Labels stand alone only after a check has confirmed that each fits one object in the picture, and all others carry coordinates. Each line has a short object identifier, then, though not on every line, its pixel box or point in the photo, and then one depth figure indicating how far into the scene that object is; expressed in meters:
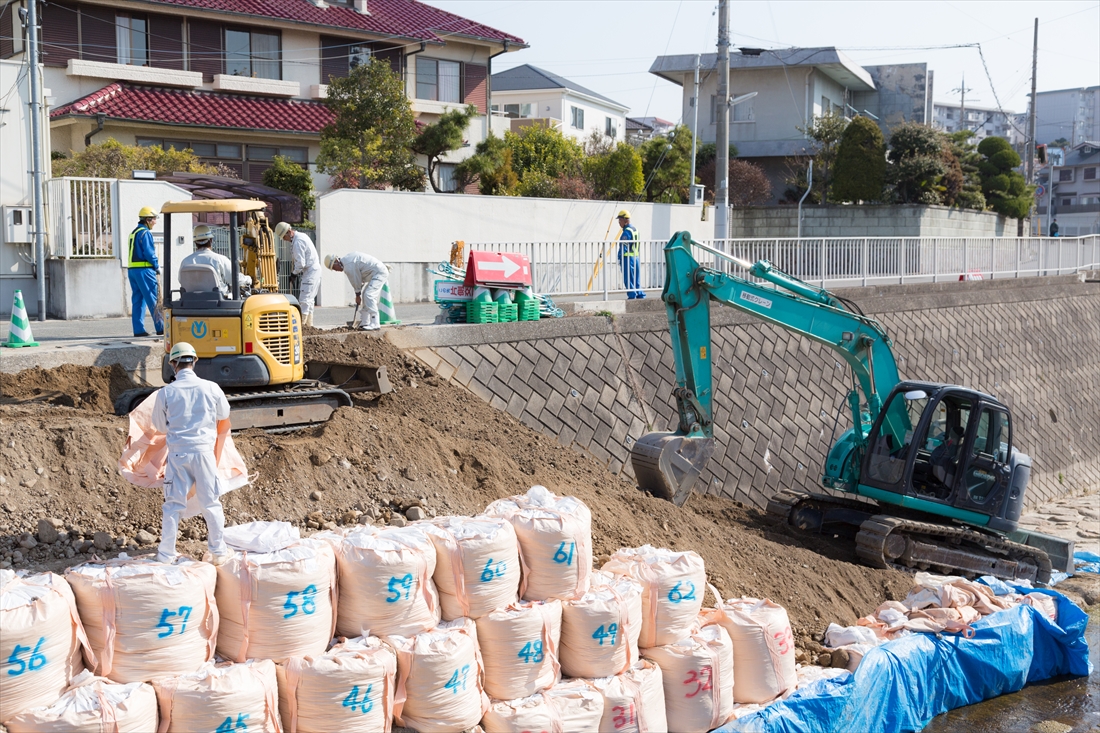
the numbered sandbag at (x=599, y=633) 6.22
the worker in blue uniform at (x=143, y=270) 11.30
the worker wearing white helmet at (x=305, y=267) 11.45
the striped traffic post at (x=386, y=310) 12.54
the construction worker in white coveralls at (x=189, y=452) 5.89
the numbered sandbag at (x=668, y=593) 6.56
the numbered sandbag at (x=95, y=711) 4.70
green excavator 9.77
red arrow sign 12.01
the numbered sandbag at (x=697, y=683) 6.40
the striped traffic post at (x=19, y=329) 10.30
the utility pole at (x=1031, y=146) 38.00
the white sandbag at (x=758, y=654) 6.70
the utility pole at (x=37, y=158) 13.62
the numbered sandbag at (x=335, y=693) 5.28
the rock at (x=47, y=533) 6.73
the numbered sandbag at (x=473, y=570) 6.05
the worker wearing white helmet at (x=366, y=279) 11.80
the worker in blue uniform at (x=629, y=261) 14.66
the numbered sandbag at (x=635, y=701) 6.03
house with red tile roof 22.88
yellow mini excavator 8.62
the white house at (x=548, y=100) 38.97
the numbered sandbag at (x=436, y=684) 5.57
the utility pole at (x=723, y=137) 18.77
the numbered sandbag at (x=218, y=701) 4.99
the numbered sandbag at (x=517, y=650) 5.96
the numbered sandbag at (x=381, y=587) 5.77
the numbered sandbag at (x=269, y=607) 5.44
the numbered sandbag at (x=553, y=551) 6.37
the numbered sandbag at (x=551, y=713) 5.73
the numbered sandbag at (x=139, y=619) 5.12
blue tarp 6.64
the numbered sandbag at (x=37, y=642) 4.72
